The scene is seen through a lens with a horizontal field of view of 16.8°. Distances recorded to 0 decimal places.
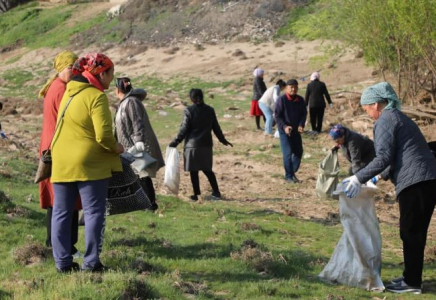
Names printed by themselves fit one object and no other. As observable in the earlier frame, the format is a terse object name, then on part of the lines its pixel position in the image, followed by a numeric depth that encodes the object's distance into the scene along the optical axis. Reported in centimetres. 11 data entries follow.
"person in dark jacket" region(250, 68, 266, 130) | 3861
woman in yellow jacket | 1144
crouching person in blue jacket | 1236
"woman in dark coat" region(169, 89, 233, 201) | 2198
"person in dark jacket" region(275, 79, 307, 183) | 2520
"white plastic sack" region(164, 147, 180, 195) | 2221
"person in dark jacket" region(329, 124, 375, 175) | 1887
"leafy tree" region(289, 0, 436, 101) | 3578
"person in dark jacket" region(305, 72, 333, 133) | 3717
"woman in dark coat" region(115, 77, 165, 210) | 1783
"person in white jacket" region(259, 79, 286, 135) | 3668
